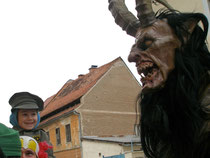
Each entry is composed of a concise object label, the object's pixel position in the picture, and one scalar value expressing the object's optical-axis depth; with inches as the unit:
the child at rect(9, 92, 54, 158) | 131.5
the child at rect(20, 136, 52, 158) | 103.0
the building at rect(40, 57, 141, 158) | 868.6
